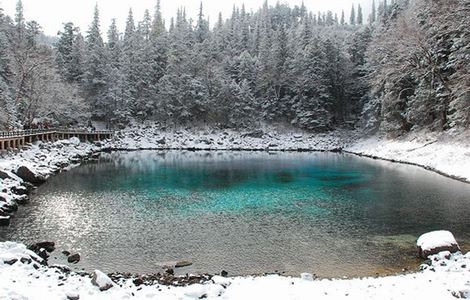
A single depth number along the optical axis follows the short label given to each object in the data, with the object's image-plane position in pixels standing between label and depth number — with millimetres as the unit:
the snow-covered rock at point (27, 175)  27250
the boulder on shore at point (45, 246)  14042
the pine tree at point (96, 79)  67688
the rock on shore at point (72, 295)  9398
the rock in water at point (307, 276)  11261
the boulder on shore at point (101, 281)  10086
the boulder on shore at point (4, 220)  17359
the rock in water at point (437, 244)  13117
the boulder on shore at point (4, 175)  23359
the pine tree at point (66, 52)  71069
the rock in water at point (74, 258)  13263
